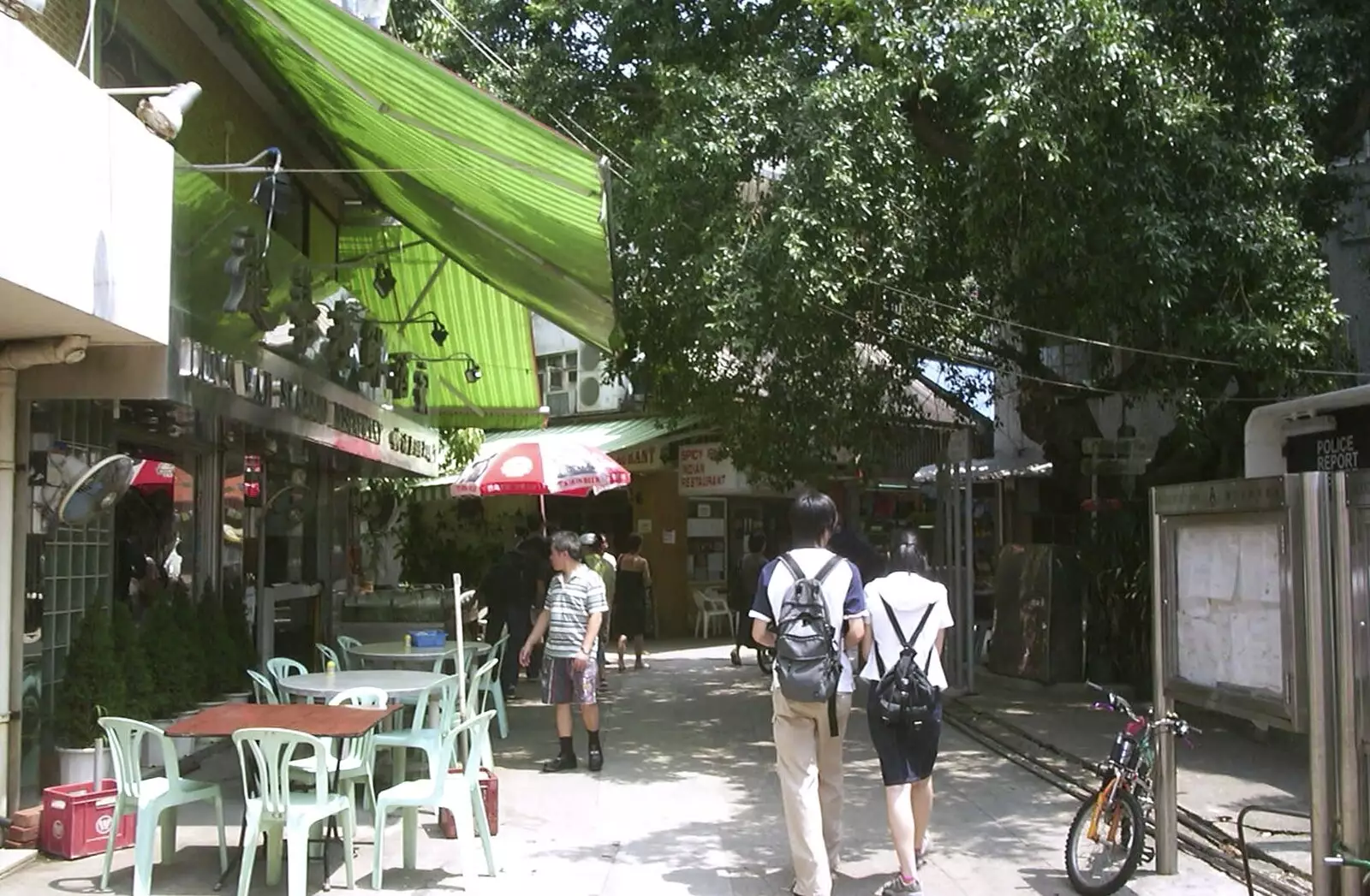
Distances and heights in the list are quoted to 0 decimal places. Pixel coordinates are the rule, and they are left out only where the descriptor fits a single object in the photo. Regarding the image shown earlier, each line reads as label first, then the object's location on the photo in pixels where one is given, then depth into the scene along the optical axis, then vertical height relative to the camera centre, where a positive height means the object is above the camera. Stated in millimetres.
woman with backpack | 5617 -749
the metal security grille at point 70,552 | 7020 -133
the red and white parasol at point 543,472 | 12109 +529
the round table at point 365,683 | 7227 -938
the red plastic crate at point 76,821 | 6473 -1516
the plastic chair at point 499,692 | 9812 -1324
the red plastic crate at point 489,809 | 6855 -1559
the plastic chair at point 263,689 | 7466 -992
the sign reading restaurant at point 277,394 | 7062 +925
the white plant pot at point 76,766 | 6883 -1296
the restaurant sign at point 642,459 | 19859 +1057
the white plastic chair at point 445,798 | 5973 -1312
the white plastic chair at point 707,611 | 20547 -1434
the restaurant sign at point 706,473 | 18984 +786
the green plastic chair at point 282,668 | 8016 -932
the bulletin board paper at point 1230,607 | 4996 -368
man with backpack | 5543 -618
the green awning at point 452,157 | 6793 +2355
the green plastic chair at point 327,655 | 9055 -940
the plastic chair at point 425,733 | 6816 -1151
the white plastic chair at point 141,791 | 5723 -1225
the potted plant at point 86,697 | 6902 -936
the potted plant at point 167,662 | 7836 -843
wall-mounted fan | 6910 +248
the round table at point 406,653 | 9289 -958
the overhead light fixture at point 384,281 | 11922 +2364
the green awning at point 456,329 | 13633 +2315
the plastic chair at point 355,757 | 6219 -1170
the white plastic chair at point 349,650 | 9836 -968
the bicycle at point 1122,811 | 5844 -1378
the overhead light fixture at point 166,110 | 6672 +2248
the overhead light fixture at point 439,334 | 13383 +2062
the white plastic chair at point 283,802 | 5523 -1238
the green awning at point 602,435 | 18562 +1430
